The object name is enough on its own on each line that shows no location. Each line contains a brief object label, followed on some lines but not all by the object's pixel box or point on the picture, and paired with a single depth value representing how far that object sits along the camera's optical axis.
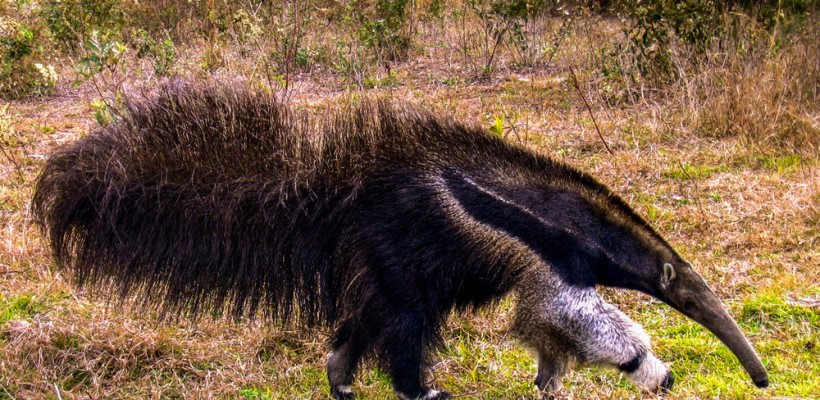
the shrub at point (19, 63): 8.81
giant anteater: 3.54
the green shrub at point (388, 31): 10.48
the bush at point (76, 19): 9.28
